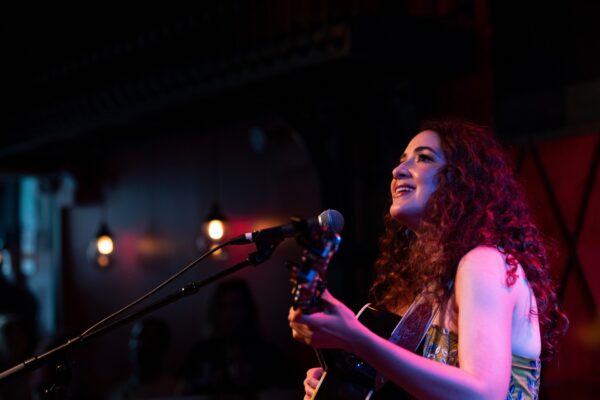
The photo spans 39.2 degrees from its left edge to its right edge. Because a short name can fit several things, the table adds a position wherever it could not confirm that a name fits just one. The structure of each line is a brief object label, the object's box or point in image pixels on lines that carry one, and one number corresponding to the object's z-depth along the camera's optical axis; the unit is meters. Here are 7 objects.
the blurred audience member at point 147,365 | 6.71
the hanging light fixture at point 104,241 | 8.39
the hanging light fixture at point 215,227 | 6.93
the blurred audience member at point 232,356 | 6.21
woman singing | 2.08
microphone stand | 2.26
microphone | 1.96
